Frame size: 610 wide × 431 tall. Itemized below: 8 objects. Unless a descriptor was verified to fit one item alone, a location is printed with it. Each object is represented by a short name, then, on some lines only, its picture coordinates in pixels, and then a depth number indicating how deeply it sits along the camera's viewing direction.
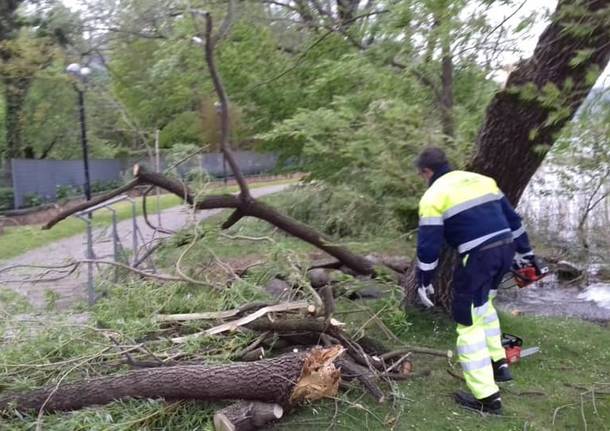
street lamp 17.66
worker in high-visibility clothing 4.39
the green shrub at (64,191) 22.78
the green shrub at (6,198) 19.67
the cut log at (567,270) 10.25
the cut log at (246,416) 3.92
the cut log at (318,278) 5.73
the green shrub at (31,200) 20.39
